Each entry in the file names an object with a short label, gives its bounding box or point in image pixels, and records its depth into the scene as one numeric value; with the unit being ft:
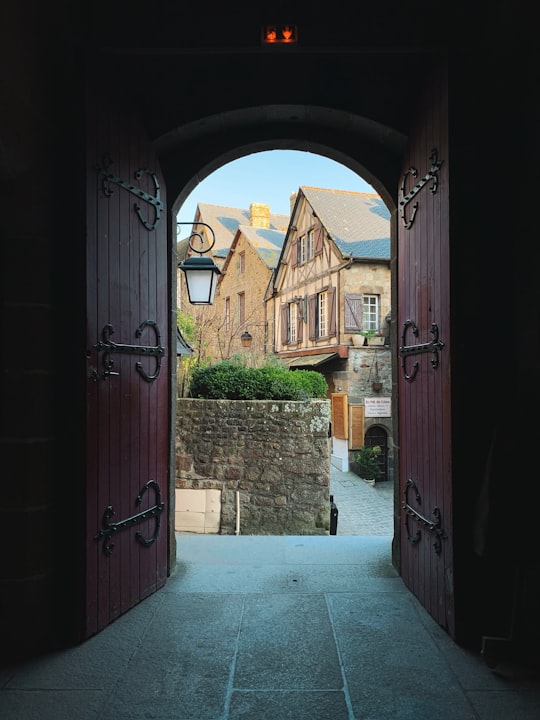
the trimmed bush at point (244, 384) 22.98
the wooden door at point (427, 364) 8.44
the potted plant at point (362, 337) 46.70
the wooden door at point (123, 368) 8.38
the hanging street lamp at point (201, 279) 14.35
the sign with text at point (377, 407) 47.57
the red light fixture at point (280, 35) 8.95
